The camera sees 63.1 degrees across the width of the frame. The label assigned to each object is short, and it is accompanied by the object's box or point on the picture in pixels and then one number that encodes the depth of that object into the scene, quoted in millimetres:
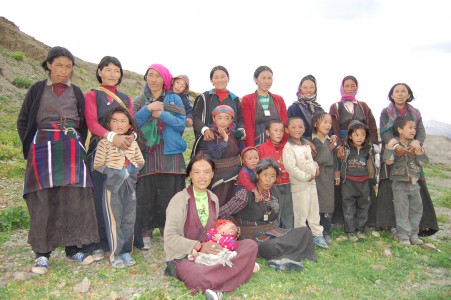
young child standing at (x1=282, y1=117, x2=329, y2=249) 5898
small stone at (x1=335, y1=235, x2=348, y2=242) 6316
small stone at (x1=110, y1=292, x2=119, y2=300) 3920
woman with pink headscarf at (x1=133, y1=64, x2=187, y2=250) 5531
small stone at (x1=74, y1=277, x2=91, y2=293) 4102
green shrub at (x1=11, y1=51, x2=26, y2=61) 19656
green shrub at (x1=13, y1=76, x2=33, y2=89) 16672
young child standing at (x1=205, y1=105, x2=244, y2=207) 5660
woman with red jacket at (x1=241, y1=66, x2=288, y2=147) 6227
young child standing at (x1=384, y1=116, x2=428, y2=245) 6273
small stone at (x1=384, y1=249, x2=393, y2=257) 5594
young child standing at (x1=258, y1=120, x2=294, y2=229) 5922
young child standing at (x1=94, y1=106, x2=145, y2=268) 4746
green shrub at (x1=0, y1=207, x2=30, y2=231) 6230
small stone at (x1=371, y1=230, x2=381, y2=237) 6552
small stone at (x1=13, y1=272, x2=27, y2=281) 4371
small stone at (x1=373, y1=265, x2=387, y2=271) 5016
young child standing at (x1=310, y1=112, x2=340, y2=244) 6211
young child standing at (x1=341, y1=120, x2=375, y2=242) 6357
